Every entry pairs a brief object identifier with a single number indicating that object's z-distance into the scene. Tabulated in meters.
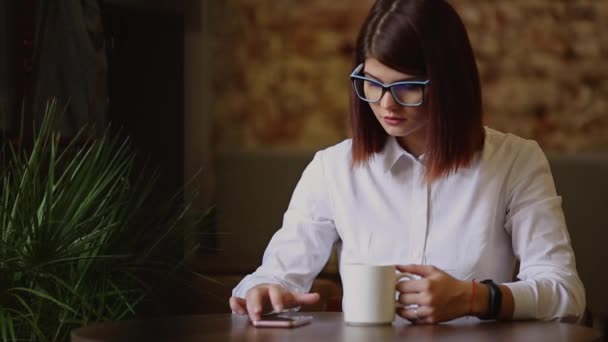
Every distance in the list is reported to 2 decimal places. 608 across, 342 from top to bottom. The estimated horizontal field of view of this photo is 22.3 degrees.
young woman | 2.73
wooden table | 2.31
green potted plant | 3.35
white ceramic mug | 2.42
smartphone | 2.46
